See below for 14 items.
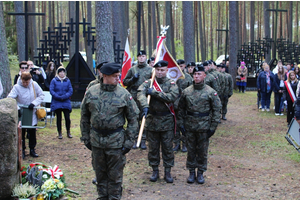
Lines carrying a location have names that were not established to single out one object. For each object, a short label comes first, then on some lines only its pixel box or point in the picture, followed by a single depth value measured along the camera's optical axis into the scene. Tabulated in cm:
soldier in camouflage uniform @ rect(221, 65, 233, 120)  1322
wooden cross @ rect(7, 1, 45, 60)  1209
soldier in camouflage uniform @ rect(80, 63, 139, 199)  453
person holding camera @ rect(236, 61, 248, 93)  2289
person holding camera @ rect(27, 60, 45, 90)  1084
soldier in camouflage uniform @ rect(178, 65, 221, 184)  607
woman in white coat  735
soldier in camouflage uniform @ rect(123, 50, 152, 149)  849
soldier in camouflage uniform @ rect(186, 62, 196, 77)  992
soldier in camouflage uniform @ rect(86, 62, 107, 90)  666
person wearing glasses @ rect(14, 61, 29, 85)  923
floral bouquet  506
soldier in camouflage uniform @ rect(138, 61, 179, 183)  618
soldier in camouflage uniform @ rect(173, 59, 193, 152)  862
